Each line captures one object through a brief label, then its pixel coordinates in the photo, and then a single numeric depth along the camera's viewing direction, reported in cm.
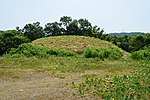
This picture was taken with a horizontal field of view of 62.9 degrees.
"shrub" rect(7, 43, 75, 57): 1345
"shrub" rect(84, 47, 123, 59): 1315
